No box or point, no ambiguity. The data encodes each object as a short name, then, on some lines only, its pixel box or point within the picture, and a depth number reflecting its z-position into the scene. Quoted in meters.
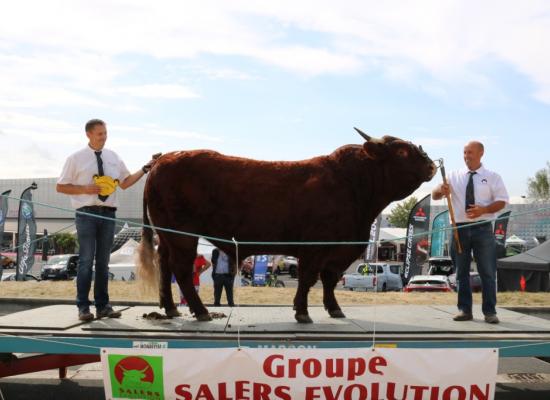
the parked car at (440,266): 21.66
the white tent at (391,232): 27.95
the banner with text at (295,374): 3.64
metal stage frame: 4.13
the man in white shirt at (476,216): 5.12
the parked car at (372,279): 21.84
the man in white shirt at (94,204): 4.91
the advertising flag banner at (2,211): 16.83
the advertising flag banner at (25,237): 17.63
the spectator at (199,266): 9.30
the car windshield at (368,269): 22.11
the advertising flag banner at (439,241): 18.97
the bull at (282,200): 4.89
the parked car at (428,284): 16.34
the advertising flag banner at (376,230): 17.65
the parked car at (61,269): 24.14
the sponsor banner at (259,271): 17.83
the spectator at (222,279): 9.88
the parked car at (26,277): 18.12
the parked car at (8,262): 37.19
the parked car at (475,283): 16.31
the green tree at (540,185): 49.50
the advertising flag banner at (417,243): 18.91
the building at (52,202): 50.06
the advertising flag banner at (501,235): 16.98
